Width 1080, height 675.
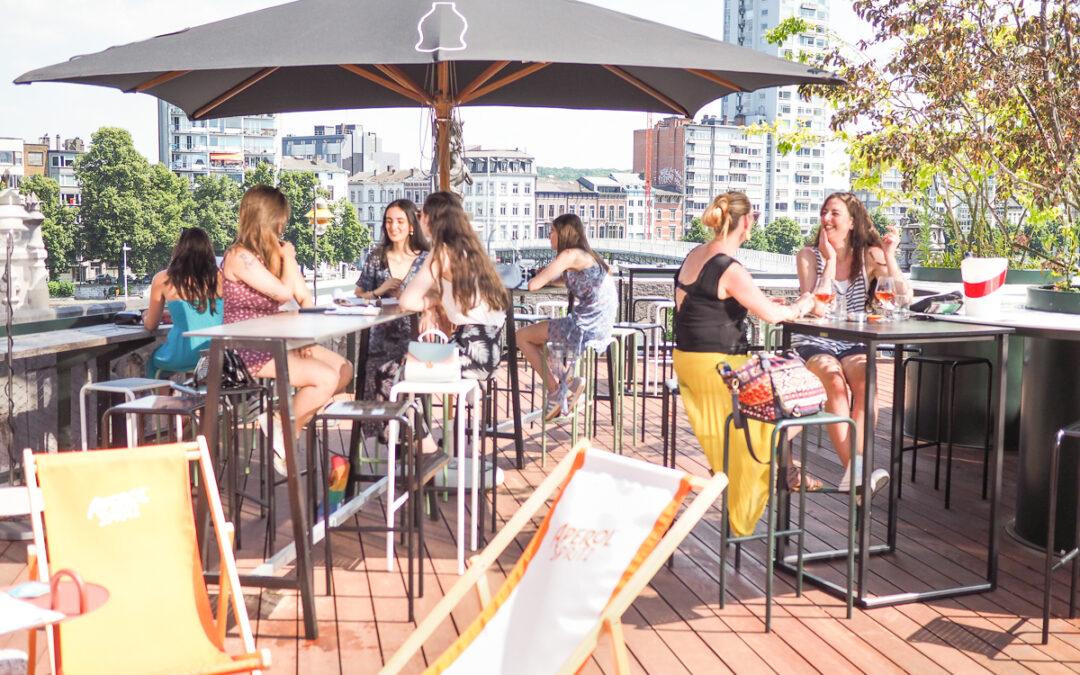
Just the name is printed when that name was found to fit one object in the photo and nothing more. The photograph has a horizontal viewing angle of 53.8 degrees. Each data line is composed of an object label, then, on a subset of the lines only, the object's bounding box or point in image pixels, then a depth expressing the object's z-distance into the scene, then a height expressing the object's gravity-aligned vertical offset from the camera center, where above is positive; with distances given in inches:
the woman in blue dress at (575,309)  239.3 -15.2
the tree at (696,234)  4857.3 +40.9
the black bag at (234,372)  179.2 -22.7
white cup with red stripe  159.2 -6.1
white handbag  158.2 -18.4
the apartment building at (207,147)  4864.7 +420.9
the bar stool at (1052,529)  124.4 -34.1
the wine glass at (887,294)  159.0 -7.3
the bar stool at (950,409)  195.6 -30.9
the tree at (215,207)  4244.6 +121.1
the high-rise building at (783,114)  5285.4 +640.6
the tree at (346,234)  4722.0 +21.3
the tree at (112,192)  3663.9 +154.6
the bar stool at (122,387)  177.5 -25.3
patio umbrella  131.3 +26.1
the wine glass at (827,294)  156.3 -7.3
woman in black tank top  158.2 -12.2
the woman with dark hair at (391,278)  209.2 -8.2
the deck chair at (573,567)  90.2 -28.7
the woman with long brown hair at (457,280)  181.8 -6.8
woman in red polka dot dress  181.6 -8.4
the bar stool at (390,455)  138.9 -28.8
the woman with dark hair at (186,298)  195.5 -11.3
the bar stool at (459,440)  151.9 -28.8
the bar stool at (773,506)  134.1 -34.7
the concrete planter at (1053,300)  170.9 -8.8
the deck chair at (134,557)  97.3 -30.5
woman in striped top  179.0 -3.5
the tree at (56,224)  3885.3 +43.1
